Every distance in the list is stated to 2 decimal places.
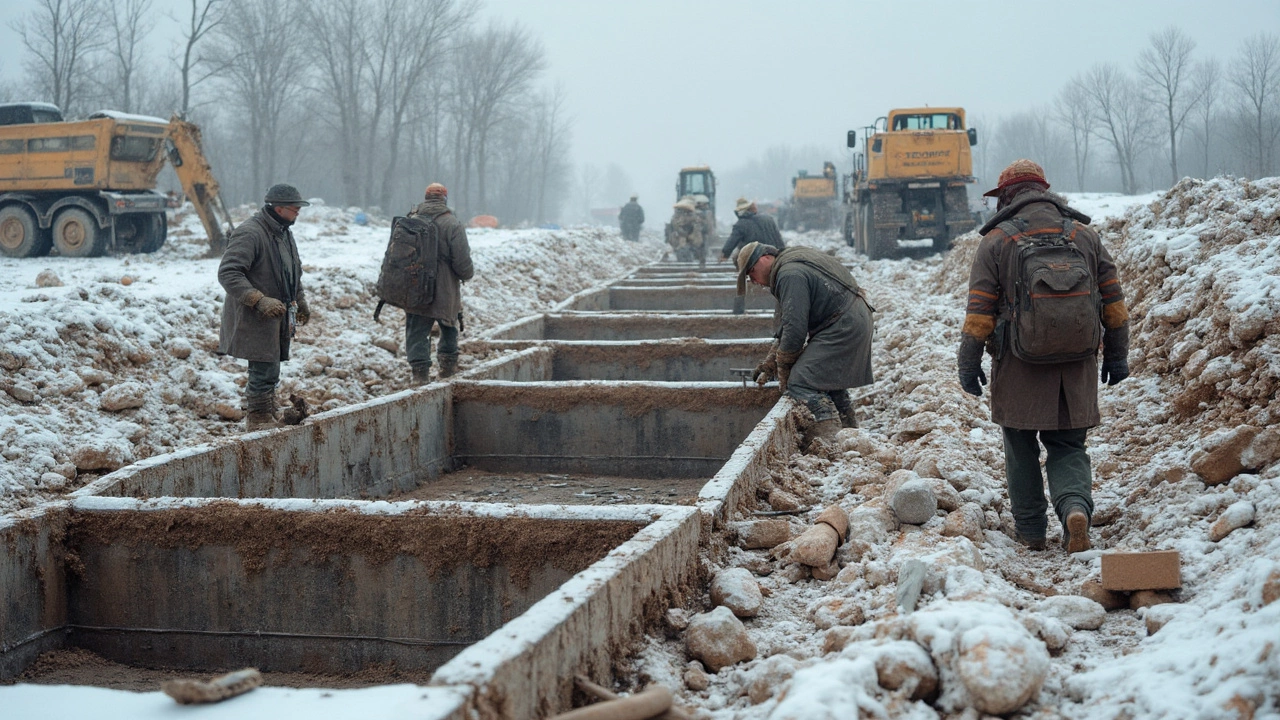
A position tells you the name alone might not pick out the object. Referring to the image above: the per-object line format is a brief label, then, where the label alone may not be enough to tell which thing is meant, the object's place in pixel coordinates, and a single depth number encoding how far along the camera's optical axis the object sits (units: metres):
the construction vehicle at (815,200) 40.62
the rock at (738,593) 3.72
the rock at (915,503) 4.39
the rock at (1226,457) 4.10
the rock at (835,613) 3.52
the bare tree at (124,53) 34.59
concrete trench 3.10
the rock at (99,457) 6.21
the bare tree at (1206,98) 38.06
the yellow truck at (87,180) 16.06
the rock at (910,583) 3.37
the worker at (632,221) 33.66
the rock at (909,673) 2.74
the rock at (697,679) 3.21
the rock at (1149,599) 3.43
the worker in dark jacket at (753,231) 11.41
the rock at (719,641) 3.36
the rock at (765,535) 4.48
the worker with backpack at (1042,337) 4.05
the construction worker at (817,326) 6.58
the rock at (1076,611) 3.36
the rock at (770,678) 2.97
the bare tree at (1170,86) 39.69
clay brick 3.39
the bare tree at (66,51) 30.55
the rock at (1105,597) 3.51
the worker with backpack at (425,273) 8.01
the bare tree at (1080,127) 49.78
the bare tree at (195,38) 33.28
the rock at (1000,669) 2.67
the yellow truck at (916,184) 18.72
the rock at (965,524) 4.22
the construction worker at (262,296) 6.17
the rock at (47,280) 10.38
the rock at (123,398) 7.00
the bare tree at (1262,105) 30.28
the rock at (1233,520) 3.66
